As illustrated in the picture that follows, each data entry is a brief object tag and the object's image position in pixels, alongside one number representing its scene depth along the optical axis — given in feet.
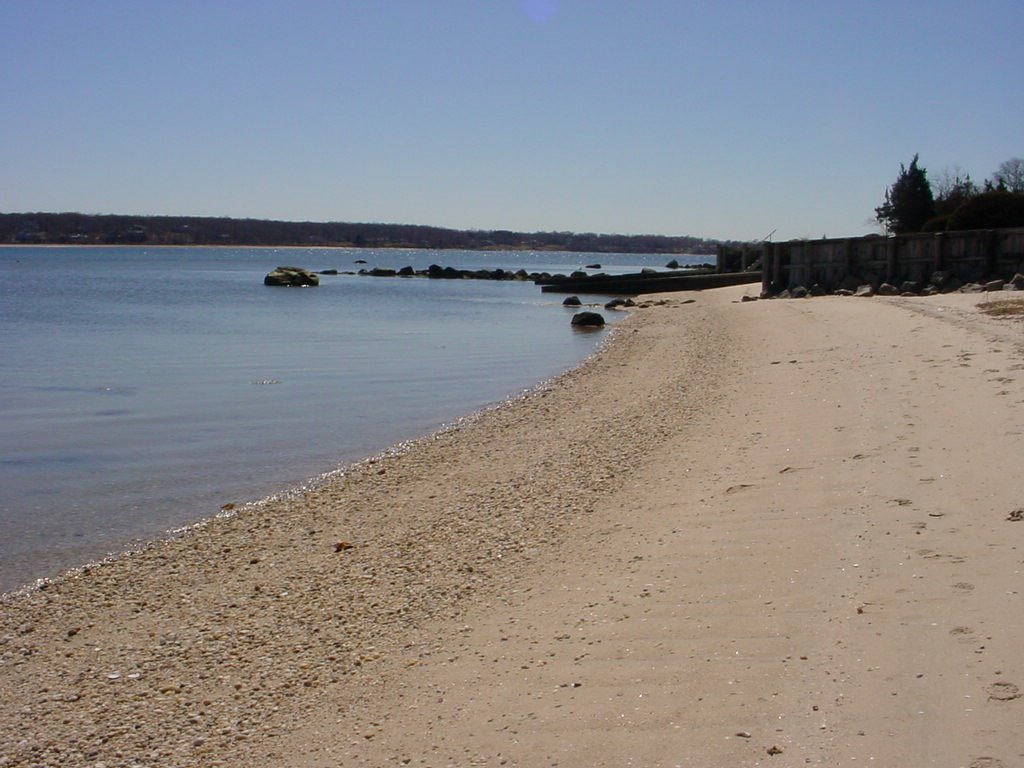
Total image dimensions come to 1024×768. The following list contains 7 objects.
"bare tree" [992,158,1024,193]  193.30
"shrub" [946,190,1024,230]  118.83
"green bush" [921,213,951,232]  127.54
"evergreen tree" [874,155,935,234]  157.89
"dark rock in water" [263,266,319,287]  242.58
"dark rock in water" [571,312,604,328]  120.78
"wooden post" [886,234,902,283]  107.91
